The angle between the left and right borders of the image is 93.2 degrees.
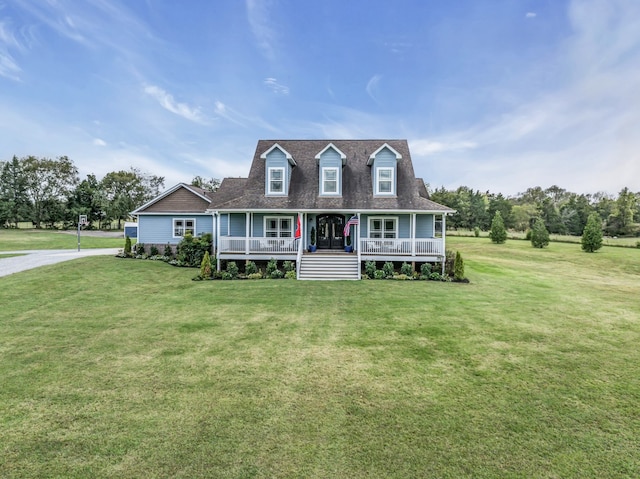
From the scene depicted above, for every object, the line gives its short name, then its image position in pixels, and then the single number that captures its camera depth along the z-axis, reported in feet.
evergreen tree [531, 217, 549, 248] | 111.65
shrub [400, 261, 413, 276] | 53.57
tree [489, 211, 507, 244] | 128.26
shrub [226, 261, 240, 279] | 52.92
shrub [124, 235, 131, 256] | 70.59
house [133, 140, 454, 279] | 56.39
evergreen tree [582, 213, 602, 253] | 97.76
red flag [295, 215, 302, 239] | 56.49
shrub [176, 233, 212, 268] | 63.05
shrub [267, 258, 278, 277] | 53.52
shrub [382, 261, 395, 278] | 53.06
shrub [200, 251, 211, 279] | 51.55
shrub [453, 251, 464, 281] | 52.16
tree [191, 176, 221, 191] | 222.97
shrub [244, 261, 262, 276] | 53.79
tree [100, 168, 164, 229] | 186.91
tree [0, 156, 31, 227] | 170.14
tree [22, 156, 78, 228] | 176.65
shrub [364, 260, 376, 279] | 53.67
